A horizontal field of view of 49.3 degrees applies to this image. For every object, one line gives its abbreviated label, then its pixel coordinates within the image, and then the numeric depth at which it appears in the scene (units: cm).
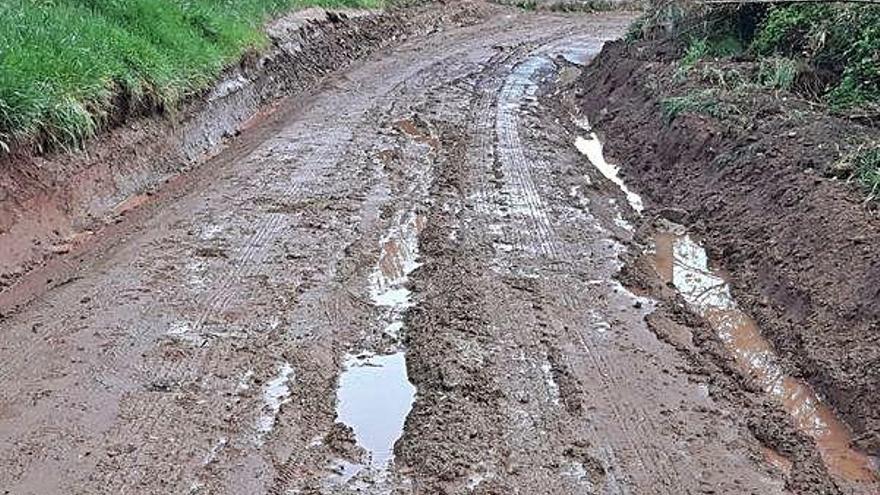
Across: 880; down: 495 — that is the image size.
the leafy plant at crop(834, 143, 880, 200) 719
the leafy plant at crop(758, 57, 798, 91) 1010
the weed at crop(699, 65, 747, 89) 1064
